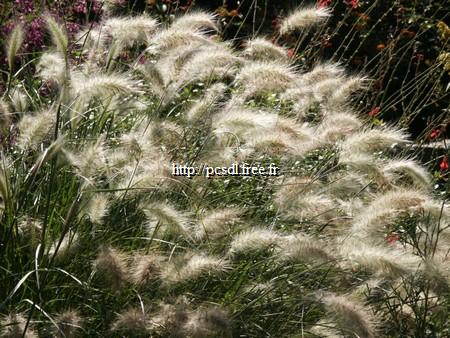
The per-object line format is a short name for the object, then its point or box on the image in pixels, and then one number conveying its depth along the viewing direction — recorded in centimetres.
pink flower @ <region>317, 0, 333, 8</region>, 585
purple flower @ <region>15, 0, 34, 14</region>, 517
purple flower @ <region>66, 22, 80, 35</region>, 507
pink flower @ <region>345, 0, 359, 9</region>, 523
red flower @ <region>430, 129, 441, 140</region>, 467
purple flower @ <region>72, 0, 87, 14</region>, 562
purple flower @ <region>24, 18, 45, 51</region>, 512
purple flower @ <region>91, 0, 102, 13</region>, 554
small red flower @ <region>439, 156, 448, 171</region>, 475
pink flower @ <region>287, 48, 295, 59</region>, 526
